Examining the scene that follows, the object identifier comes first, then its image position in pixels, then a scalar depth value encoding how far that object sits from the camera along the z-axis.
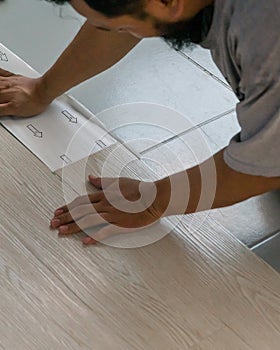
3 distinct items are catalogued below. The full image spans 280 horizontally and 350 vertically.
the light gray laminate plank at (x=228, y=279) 1.19
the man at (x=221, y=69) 0.97
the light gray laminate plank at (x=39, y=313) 1.15
